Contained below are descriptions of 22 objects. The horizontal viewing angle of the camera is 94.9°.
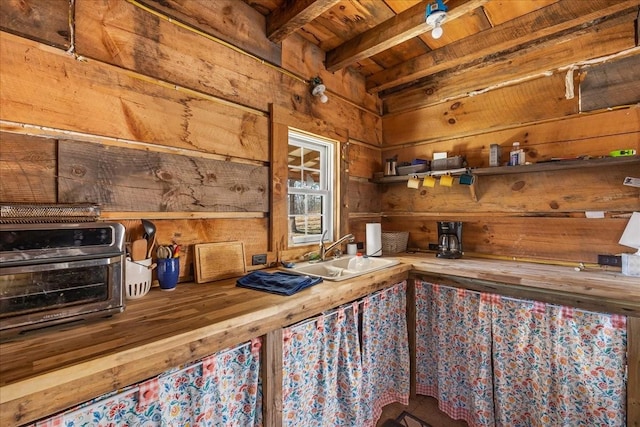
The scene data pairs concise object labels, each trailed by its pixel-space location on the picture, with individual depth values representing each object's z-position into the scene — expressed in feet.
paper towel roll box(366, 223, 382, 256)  8.28
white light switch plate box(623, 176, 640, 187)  6.01
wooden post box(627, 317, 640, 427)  4.53
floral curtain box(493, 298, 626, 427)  4.71
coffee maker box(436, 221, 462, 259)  7.84
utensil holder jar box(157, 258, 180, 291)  4.74
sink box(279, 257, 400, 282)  6.21
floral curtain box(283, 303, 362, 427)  4.56
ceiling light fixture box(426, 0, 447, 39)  5.28
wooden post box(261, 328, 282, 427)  4.11
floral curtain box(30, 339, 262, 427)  2.92
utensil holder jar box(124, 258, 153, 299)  4.22
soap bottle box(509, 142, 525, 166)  7.07
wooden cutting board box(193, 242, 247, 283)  5.31
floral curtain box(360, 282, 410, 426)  5.92
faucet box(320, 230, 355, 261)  7.39
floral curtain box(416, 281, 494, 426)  5.91
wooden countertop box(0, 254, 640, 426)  2.43
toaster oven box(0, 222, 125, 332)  2.93
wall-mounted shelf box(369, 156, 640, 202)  5.89
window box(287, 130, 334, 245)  7.58
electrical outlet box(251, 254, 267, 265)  6.29
